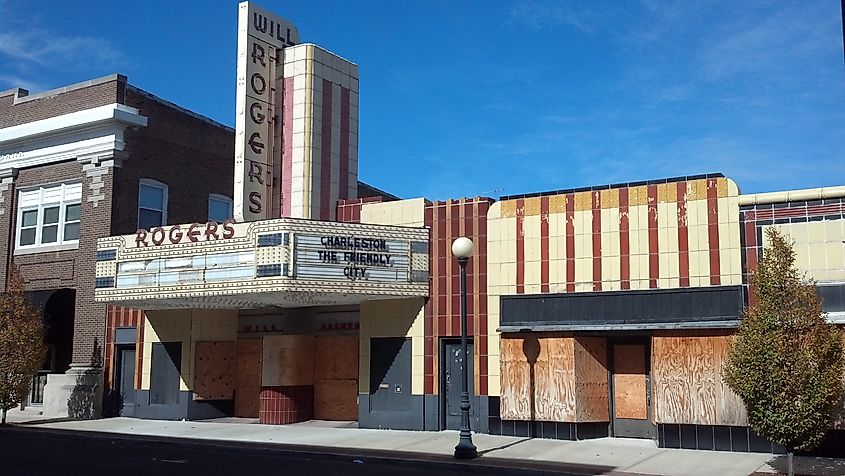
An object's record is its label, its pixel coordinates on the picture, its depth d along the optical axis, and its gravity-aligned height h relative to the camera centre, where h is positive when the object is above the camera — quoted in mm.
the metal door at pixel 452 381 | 22859 -898
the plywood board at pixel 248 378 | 27922 -1054
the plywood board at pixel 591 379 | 20812 -756
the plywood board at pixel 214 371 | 27500 -822
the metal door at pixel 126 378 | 28469 -1100
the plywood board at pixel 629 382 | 21078 -812
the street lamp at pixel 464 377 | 17969 -644
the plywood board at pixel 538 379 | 20859 -761
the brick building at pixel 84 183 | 29453 +5751
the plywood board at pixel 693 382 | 18828 -732
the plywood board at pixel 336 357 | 26031 -343
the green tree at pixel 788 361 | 14711 -193
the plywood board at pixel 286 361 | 25406 -453
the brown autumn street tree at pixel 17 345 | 25891 -50
